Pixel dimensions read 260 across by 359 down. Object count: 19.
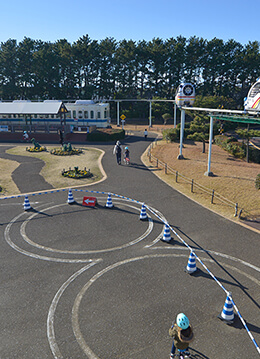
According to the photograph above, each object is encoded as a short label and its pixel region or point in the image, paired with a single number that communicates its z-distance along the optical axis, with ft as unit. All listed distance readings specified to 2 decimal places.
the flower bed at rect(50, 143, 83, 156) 106.42
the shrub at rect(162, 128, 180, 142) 129.59
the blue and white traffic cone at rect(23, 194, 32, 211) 53.72
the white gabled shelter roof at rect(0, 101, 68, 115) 141.38
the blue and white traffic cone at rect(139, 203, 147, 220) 49.40
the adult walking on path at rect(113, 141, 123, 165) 89.25
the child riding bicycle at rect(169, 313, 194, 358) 20.57
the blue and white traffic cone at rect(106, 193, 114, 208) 54.95
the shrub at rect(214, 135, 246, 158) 101.60
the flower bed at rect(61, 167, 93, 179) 76.74
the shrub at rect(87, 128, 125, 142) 135.95
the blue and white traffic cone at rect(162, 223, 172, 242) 41.86
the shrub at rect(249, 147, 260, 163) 98.84
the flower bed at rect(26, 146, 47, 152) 114.11
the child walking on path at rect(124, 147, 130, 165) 89.86
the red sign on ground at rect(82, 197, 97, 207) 55.77
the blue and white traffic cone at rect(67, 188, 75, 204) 57.52
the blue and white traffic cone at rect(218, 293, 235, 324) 26.53
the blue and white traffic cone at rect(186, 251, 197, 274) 34.09
